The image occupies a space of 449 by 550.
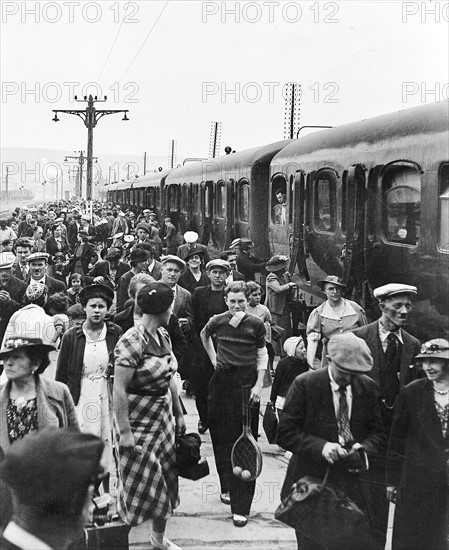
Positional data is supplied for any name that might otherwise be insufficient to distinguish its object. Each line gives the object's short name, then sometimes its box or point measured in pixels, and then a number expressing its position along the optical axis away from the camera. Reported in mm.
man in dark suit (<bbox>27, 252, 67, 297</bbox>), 7527
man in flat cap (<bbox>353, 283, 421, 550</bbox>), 4766
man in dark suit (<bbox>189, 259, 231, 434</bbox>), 6465
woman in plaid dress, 4223
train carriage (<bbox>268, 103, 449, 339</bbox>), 6847
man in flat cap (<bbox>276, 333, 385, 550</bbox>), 3693
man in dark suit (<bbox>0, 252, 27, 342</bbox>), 6980
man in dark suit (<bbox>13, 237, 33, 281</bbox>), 8628
